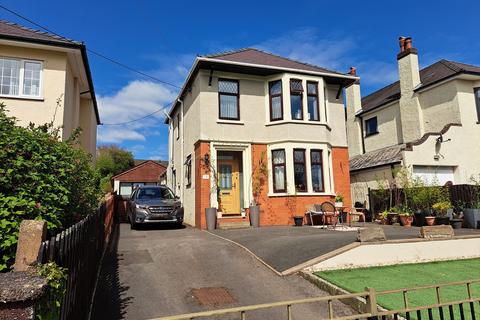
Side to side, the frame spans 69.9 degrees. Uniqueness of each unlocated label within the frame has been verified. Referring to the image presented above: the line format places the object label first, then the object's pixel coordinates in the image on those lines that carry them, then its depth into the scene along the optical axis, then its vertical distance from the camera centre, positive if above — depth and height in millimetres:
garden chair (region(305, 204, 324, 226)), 13531 -356
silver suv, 12883 -137
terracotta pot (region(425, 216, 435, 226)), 12867 -782
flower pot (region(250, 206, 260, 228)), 13945 -499
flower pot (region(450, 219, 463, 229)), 12688 -902
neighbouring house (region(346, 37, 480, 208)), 17484 +4010
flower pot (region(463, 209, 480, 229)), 12586 -706
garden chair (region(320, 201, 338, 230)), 12777 -308
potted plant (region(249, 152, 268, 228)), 14586 +1091
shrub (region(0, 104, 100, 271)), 3443 +348
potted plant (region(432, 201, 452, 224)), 12555 -465
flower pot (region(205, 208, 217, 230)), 13188 -499
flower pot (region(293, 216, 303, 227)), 13945 -706
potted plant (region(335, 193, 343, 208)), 14773 +65
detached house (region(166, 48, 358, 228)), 14383 +2840
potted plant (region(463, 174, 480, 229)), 12594 -480
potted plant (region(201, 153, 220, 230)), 14016 +1383
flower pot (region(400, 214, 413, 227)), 13884 -855
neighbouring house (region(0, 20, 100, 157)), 11656 +4764
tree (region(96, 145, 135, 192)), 51375 +7839
